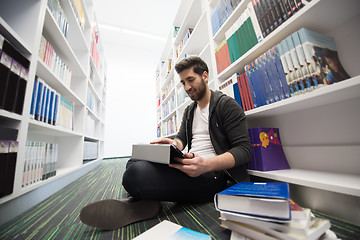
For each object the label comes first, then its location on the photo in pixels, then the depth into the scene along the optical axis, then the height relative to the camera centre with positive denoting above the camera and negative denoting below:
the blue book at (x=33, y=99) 0.87 +0.36
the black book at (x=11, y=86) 0.65 +0.34
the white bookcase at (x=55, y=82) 0.72 +0.61
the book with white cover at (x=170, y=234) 0.43 -0.27
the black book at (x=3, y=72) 0.62 +0.38
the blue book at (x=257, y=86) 0.83 +0.30
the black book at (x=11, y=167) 0.64 -0.03
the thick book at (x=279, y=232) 0.35 -0.25
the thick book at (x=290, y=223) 0.36 -0.23
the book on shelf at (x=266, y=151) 0.78 -0.08
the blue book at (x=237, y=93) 0.98 +0.32
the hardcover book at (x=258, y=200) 0.39 -0.19
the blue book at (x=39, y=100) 0.93 +0.37
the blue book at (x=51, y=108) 1.08 +0.37
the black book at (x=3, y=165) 0.61 -0.01
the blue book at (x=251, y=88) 0.87 +0.30
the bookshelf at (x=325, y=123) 0.57 +0.04
